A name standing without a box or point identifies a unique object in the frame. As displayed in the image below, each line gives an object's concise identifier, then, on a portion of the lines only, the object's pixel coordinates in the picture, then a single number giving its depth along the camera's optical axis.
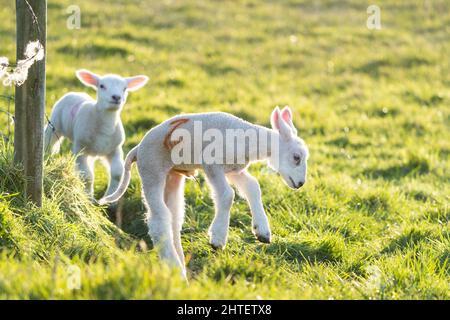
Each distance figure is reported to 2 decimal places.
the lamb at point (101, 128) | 12.36
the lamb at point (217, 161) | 8.66
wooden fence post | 9.54
